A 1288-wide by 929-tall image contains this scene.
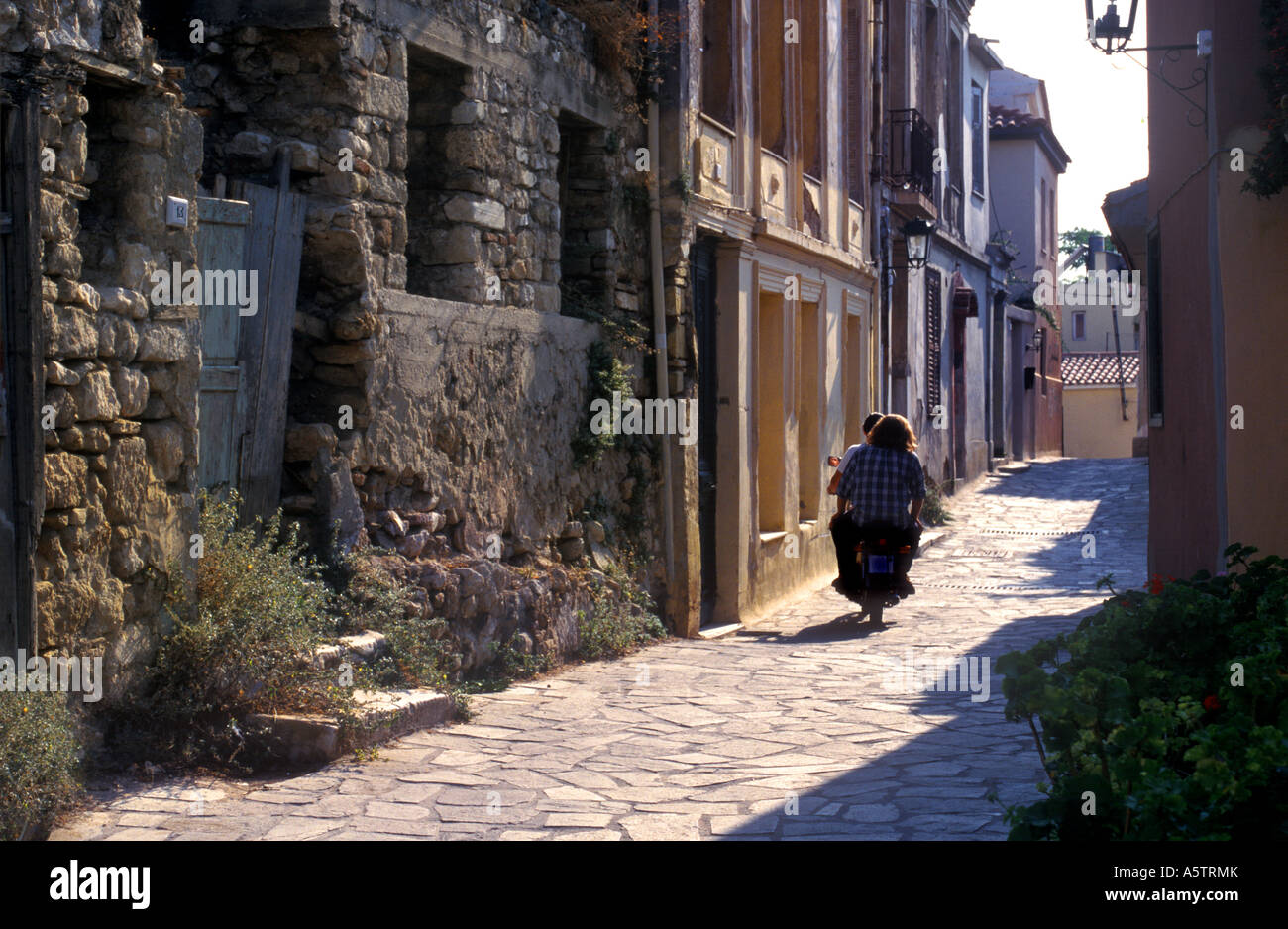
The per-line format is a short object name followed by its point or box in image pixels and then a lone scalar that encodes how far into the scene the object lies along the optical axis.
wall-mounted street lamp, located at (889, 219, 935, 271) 17.66
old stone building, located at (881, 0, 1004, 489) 18.17
